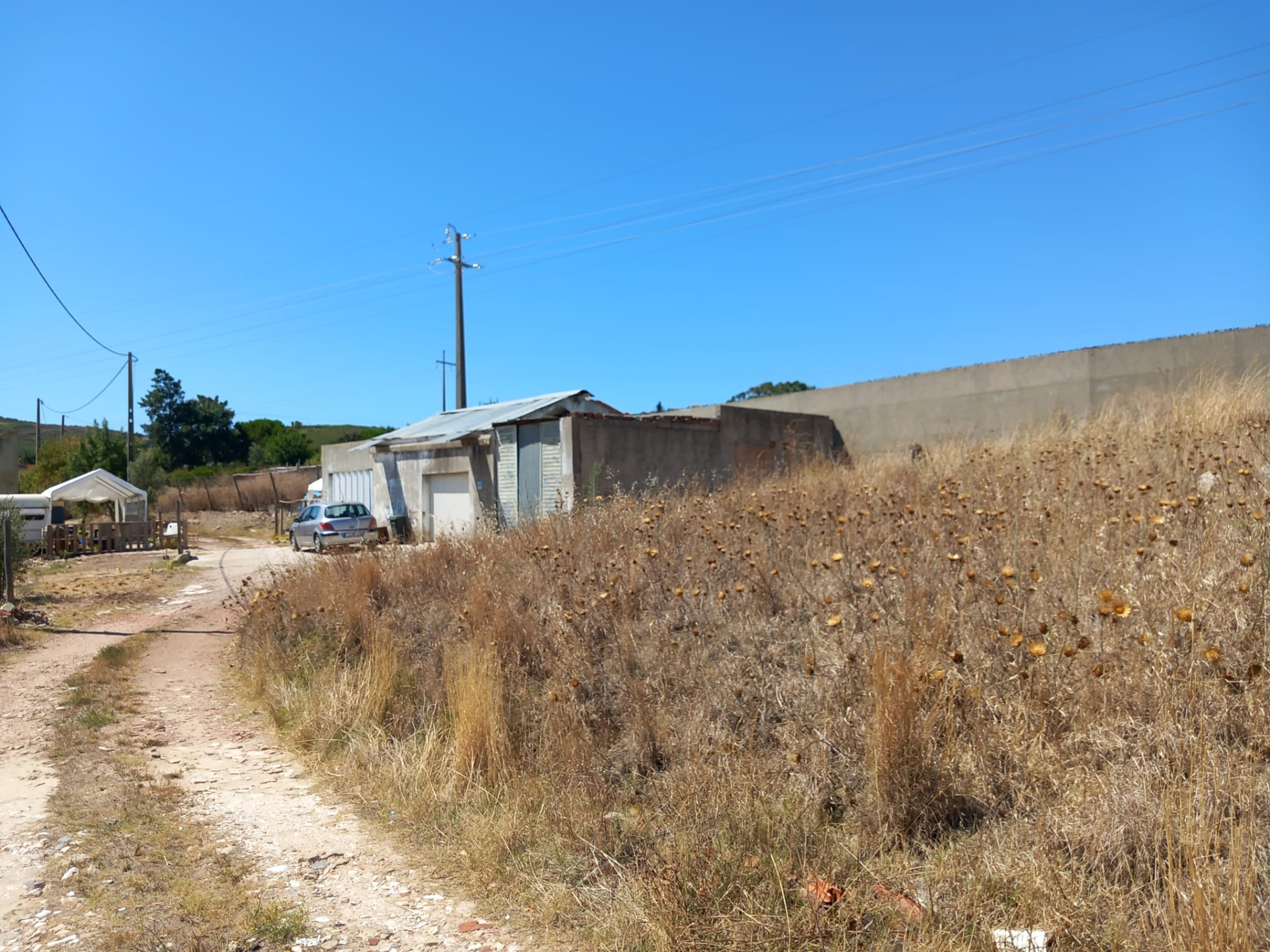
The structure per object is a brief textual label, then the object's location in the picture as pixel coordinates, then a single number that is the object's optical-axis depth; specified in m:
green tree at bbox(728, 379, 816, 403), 52.06
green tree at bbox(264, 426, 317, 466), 58.94
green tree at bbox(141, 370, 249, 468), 57.59
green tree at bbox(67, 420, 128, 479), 41.06
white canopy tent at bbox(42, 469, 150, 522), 26.17
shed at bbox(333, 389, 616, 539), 21.20
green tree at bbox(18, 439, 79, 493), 39.19
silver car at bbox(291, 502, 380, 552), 23.73
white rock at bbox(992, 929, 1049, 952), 2.64
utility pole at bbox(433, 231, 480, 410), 29.95
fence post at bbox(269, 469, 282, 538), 30.83
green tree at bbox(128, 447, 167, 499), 37.66
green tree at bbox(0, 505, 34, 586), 12.56
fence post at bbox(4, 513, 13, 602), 11.85
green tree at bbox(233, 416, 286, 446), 65.12
